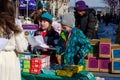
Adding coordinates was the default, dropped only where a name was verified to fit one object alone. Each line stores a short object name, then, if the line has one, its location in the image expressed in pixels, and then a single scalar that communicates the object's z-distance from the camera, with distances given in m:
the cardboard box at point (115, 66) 6.68
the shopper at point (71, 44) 5.30
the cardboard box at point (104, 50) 6.65
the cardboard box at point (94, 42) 6.73
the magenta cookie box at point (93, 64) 6.88
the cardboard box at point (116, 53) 6.68
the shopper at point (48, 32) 5.64
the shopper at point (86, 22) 7.09
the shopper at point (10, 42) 4.09
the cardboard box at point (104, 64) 6.84
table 4.75
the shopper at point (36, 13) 7.93
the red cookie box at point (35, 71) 4.84
